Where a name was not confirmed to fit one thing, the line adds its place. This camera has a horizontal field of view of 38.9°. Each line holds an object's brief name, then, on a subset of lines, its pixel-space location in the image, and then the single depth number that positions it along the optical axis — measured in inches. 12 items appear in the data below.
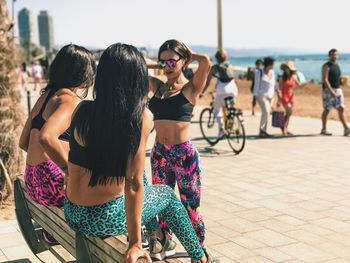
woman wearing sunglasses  167.3
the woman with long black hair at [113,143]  103.2
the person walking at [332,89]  459.2
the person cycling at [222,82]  390.0
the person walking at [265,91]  460.8
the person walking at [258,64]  561.3
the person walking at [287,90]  473.3
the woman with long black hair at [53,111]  143.9
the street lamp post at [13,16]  254.9
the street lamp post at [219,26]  673.7
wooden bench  109.1
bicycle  386.6
